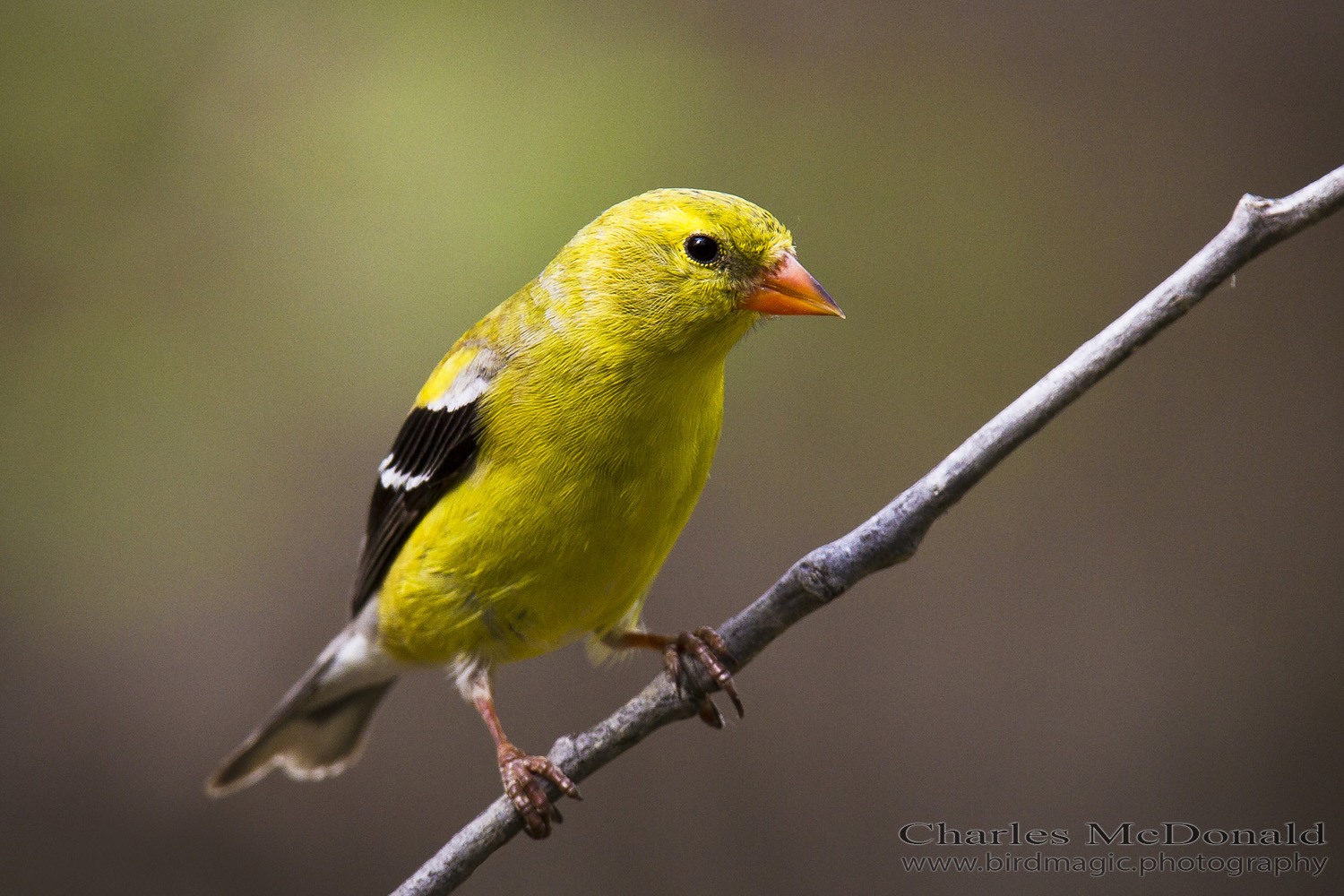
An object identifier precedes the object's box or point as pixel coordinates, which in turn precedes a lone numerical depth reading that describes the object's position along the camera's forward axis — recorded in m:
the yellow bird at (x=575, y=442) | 2.62
